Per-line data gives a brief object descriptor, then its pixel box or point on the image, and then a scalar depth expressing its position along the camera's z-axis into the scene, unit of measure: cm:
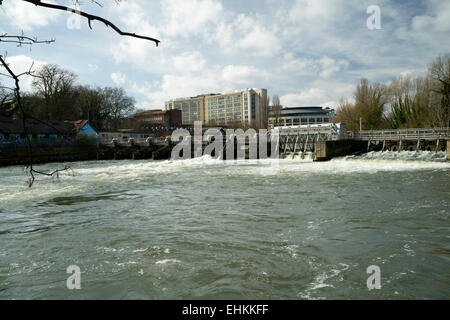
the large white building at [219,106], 15725
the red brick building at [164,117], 12693
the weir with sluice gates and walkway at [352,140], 3080
